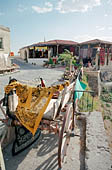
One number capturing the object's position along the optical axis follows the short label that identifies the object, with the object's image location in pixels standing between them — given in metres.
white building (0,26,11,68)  16.28
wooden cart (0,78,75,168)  3.09
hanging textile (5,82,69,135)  3.12
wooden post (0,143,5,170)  2.44
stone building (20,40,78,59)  23.00
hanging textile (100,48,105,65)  16.42
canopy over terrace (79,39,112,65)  20.27
